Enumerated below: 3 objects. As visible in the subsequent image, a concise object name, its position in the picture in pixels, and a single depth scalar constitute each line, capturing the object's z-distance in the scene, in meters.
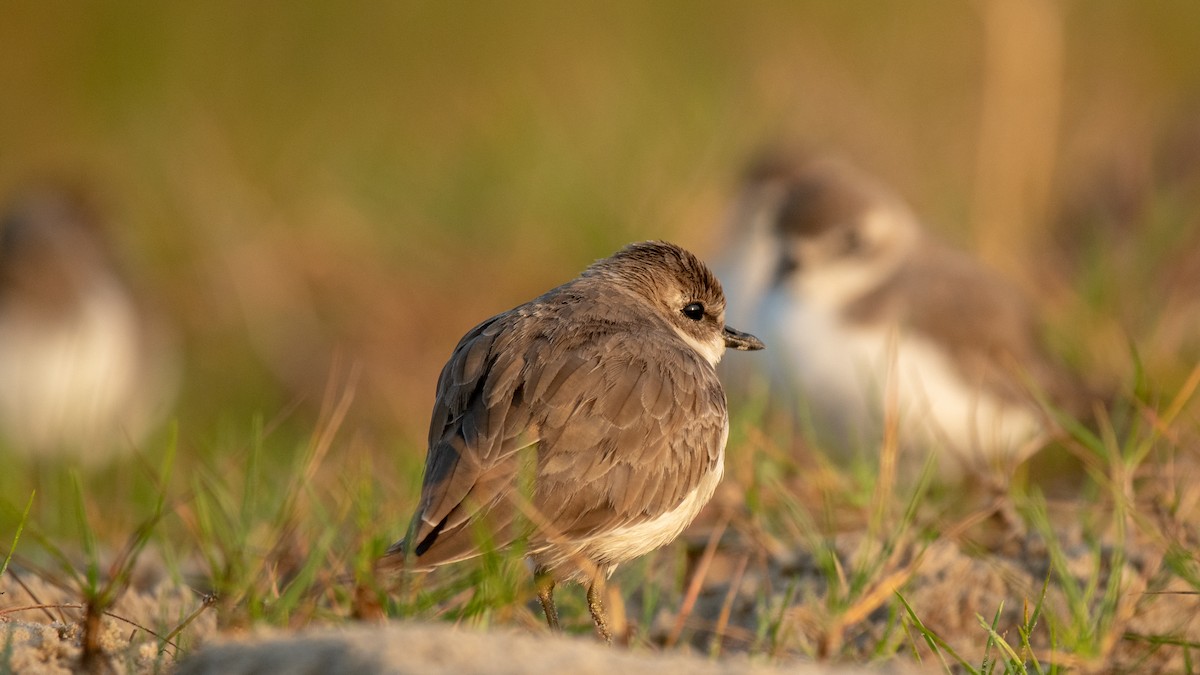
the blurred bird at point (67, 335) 16.44
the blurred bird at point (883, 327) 13.75
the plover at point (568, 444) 7.27
